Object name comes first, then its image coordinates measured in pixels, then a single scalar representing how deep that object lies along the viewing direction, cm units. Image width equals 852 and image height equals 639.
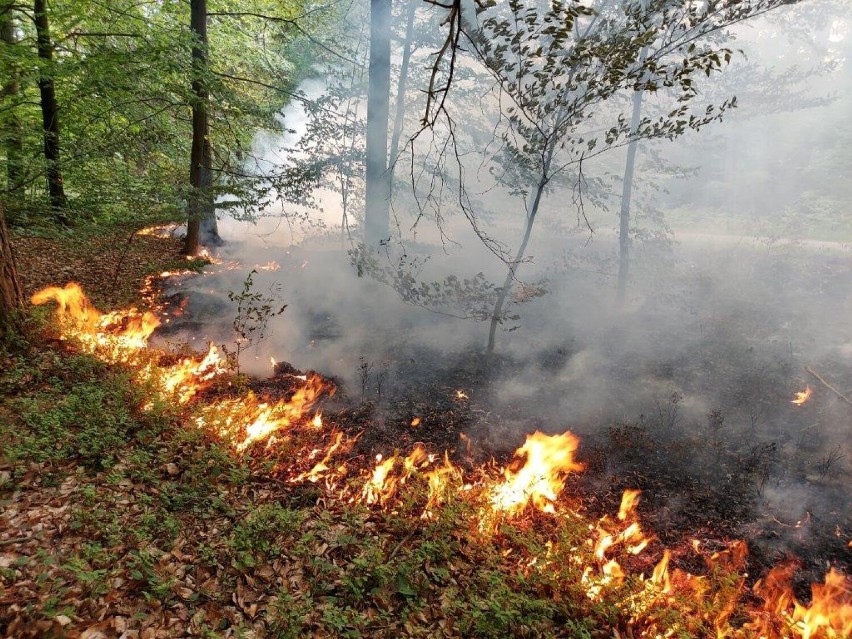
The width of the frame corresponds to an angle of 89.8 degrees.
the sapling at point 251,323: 948
